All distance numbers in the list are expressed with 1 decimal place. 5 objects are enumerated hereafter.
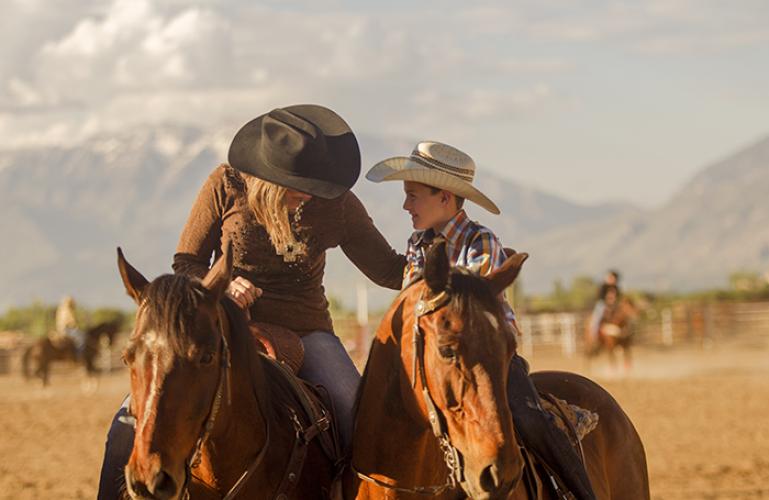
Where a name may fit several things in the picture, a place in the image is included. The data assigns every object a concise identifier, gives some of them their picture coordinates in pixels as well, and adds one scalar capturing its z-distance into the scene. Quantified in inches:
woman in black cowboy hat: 436.1
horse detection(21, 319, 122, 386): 2273.6
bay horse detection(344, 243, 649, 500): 332.8
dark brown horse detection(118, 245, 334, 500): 320.2
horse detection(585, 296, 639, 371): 2127.2
